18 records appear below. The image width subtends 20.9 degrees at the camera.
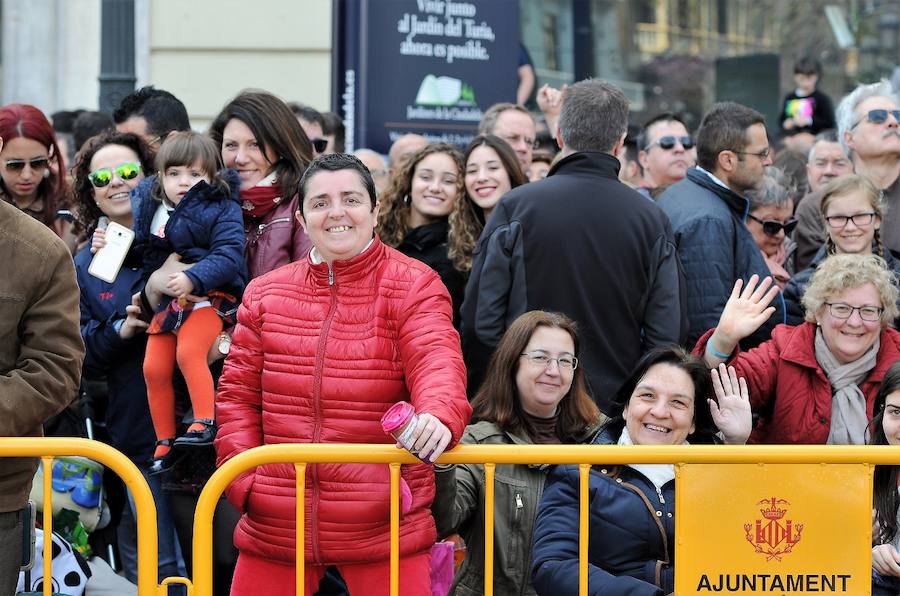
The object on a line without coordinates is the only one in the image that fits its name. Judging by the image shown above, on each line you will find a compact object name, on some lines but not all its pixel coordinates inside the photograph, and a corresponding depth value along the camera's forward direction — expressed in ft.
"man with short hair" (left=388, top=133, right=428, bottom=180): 46.54
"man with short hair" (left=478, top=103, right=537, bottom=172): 43.87
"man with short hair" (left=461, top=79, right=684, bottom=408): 33.11
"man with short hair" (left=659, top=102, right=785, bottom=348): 34.87
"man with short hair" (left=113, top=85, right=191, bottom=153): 39.23
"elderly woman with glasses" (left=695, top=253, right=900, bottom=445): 30.89
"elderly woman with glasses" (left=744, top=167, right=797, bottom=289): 38.67
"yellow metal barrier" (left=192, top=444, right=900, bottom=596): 23.72
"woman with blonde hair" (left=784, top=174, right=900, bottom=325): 35.43
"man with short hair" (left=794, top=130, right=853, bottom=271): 40.35
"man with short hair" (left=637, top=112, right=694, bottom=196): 45.16
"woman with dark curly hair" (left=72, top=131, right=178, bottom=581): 33.56
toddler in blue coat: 31.92
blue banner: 52.49
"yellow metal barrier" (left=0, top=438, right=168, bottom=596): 23.75
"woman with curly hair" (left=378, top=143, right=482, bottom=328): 36.82
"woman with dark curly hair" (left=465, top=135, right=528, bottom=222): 37.66
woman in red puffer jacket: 24.82
